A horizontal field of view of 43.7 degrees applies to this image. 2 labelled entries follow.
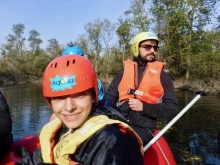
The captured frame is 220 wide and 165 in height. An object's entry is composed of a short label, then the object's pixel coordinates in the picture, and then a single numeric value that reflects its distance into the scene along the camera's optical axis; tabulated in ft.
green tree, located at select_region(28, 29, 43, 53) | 148.25
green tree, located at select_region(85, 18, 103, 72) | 115.34
